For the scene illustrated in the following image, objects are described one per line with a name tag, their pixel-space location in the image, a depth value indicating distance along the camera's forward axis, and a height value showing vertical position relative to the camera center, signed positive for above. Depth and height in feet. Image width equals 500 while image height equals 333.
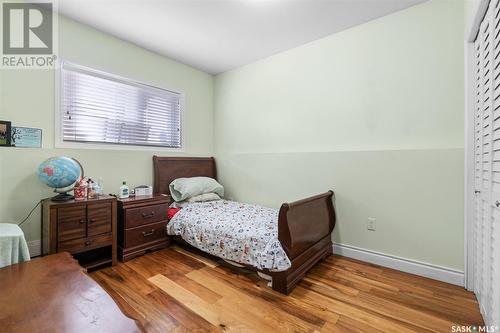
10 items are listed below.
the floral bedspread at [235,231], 6.10 -2.06
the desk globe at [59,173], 6.41 -0.24
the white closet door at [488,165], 4.11 +0.02
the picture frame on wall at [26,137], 6.84 +0.82
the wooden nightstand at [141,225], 7.83 -2.15
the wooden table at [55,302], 2.41 -1.67
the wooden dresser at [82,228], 6.31 -1.85
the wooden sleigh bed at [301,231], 5.99 -1.93
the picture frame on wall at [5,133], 6.61 +0.88
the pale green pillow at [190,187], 9.86 -0.98
